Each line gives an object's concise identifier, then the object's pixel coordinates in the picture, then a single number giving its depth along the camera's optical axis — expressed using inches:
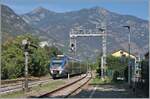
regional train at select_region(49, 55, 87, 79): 1986.1
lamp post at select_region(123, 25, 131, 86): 1273.9
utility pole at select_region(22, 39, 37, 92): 950.6
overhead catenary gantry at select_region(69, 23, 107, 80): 2126.9
